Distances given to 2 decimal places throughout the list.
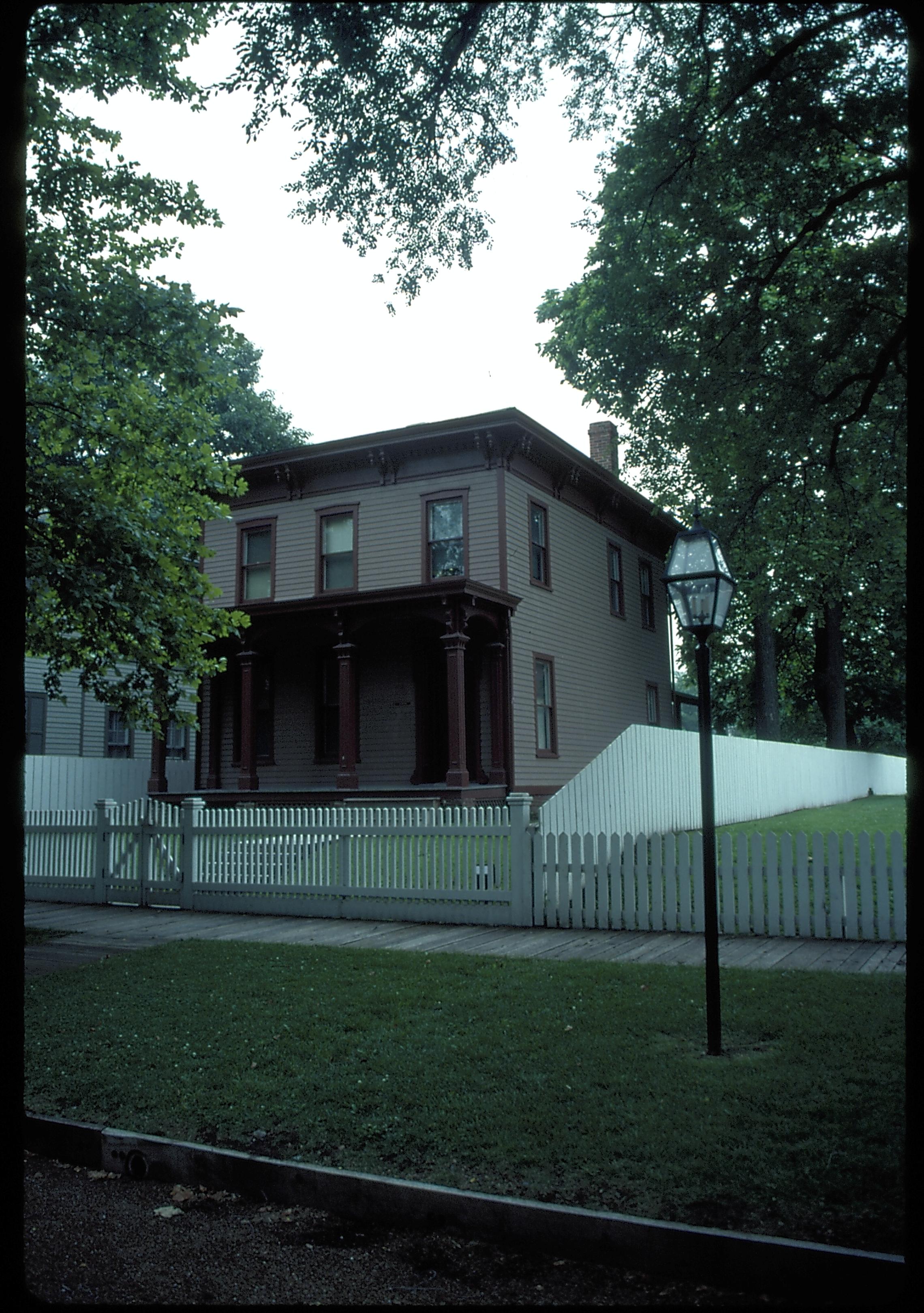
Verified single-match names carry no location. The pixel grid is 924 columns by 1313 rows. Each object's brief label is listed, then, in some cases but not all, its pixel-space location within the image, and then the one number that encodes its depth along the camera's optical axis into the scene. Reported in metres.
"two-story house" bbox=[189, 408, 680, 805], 20.84
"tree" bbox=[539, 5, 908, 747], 7.83
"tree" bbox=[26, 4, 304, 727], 9.88
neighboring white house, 25.56
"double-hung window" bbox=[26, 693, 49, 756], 26.84
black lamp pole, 5.76
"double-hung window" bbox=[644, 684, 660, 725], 29.61
